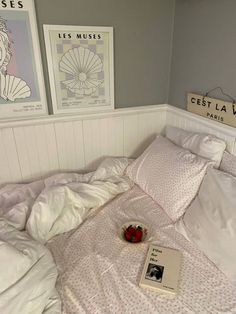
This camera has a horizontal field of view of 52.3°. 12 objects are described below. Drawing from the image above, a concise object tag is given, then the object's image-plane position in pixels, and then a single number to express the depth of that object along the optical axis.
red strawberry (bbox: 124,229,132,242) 1.19
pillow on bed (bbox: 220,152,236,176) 1.25
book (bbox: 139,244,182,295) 0.95
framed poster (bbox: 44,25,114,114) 1.46
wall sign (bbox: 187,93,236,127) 1.32
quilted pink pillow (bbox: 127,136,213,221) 1.28
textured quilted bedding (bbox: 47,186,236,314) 0.90
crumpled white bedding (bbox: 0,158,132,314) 0.82
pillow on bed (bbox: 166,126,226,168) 1.33
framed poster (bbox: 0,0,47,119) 1.33
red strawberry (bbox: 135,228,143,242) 1.18
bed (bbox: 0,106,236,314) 0.89
